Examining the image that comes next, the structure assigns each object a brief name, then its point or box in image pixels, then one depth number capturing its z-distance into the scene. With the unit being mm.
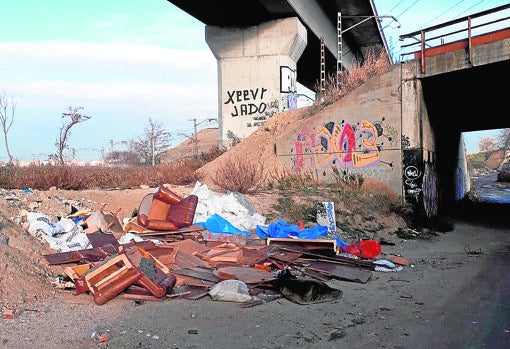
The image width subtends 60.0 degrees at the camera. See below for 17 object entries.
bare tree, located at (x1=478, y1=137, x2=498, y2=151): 123262
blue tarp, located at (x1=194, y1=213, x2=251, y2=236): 10086
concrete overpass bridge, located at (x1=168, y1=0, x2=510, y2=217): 14219
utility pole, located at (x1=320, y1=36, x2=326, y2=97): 23023
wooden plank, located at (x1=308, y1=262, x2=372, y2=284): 7508
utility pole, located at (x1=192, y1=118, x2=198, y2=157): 55559
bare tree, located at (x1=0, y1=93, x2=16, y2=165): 32750
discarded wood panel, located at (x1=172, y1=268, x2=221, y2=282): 6887
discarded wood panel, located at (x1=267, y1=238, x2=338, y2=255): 9073
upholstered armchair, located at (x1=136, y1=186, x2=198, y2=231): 9469
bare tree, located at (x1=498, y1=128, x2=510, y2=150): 100788
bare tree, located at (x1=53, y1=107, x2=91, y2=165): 39219
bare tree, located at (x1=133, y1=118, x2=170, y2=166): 58912
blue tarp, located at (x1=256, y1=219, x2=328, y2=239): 10055
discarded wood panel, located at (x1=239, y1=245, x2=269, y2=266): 7977
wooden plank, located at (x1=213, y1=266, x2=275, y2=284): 6829
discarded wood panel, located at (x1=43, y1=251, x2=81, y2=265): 7122
